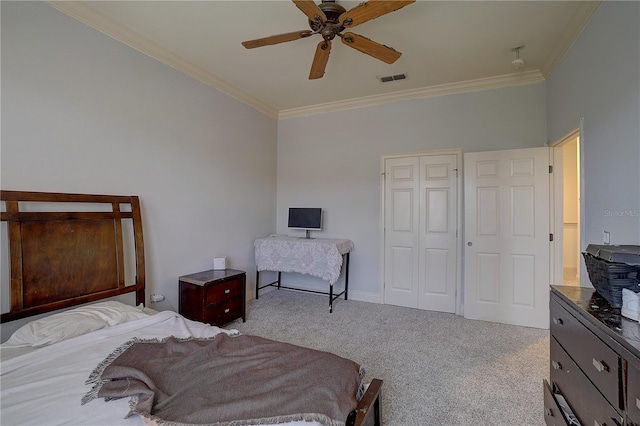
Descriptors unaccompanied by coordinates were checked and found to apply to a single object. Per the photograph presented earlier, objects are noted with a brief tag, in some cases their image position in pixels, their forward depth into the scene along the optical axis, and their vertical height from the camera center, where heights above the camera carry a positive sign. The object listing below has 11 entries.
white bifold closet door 3.81 -0.30
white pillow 1.67 -0.69
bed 1.12 -0.74
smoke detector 2.85 +1.43
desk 3.77 -0.61
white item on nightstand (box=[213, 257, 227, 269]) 3.46 -0.61
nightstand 2.93 -0.88
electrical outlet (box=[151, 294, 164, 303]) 2.86 -0.84
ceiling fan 1.83 +1.27
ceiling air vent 3.47 +1.58
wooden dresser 0.99 -0.61
